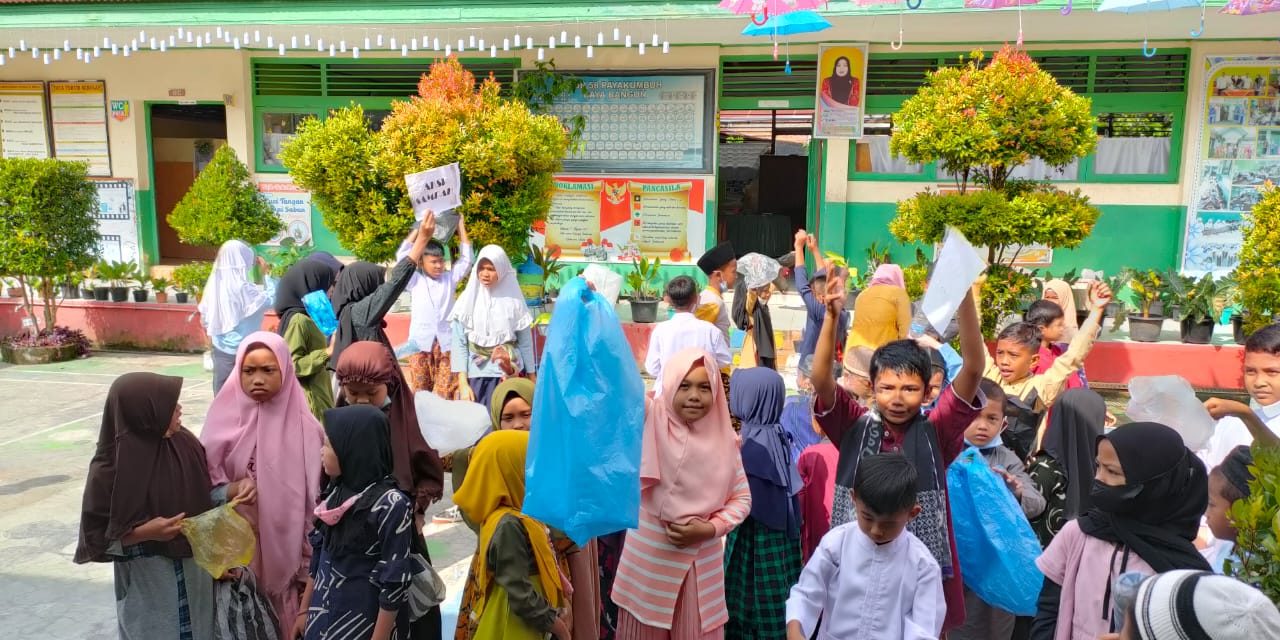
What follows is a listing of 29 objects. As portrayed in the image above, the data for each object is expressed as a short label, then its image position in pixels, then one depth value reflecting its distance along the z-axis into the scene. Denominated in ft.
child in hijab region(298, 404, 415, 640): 8.84
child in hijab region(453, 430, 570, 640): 8.47
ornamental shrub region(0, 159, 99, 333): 29.94
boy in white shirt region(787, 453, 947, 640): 7.95
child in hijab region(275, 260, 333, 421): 13.96
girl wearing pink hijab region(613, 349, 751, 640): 9.48
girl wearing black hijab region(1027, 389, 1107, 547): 11.35
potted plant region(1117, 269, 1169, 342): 28.19
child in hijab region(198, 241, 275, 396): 19.98
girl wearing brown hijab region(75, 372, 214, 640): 9.21
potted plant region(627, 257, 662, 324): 31.22
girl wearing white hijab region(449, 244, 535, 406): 18.45
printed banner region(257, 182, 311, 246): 39.42
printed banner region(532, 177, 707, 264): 35.94
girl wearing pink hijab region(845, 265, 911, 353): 16.25
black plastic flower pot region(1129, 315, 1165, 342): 28.14
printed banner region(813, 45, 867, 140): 33.37
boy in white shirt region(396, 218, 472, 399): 20.20
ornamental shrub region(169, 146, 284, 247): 32.01
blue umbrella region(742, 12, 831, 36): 25.25
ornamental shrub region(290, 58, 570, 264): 20.21
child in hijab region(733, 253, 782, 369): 21.30
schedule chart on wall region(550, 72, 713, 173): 35.14
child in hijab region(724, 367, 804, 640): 10.30
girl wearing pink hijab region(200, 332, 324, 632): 10.37
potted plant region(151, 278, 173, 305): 35.06
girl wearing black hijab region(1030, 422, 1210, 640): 7.56
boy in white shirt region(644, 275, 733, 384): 16.48
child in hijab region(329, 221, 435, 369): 14.57
